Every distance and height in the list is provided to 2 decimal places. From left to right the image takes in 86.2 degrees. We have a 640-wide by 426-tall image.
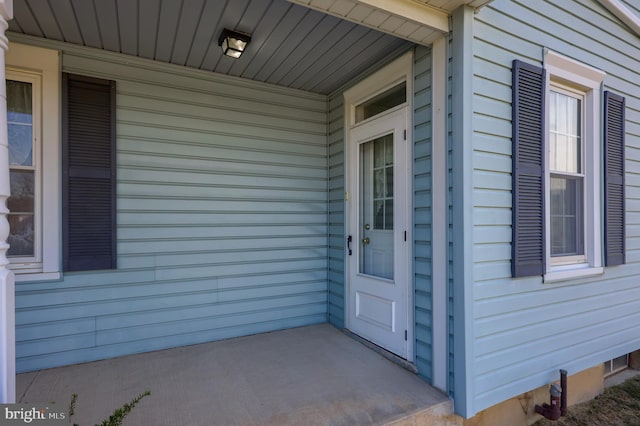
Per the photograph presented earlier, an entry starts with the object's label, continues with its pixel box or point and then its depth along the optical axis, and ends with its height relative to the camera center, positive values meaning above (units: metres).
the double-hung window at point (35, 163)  2.59 +0.38
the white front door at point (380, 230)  2.71 -0.15
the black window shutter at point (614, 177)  3.01 +0.32
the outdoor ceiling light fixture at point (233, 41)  2.54 +1.31
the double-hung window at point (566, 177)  2.82 +0.30
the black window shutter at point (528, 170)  2.39 +0.31
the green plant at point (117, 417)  1.23 -0.75
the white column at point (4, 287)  1.25 -0.27
